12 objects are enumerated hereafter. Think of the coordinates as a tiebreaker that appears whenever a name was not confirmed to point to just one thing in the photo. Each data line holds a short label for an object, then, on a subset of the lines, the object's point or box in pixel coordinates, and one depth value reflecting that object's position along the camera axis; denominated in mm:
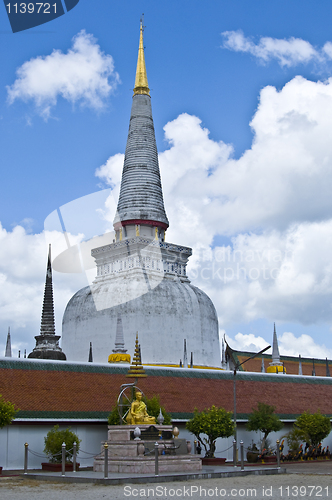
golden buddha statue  26328
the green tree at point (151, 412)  28844
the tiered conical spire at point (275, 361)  51934
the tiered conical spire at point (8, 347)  48009
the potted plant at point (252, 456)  31281
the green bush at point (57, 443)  25688
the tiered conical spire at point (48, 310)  45500
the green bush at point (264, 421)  32625
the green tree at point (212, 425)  29359
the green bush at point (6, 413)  24922
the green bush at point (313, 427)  33625
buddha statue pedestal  23656
